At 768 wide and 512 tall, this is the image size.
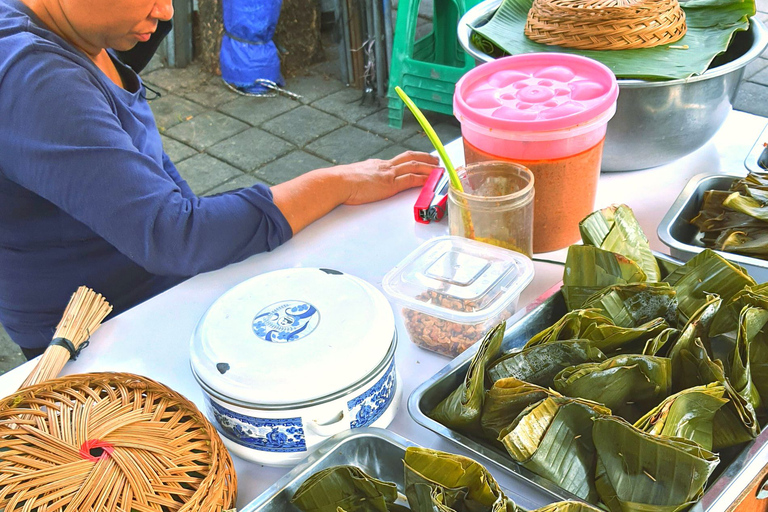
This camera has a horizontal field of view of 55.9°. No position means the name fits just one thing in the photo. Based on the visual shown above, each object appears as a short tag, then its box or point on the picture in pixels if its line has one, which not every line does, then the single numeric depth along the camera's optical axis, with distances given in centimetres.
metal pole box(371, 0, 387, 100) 338
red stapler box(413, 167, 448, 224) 128
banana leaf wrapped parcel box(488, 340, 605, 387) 81
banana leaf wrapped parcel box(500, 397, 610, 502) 73
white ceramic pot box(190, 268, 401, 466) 76
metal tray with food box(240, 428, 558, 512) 74
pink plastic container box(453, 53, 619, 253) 107
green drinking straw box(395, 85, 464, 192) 105
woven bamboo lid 125
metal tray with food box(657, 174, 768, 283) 100
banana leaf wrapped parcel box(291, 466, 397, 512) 71
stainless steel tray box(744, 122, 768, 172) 124
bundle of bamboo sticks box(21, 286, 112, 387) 95
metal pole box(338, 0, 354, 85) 352
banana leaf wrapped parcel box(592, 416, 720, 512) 68
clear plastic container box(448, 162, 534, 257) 104
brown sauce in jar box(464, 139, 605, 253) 110
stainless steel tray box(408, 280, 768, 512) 72
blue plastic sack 354
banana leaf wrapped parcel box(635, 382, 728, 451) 72
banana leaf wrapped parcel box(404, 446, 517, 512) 68
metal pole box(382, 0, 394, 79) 338
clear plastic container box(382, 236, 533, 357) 90
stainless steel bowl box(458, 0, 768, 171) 121
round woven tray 66
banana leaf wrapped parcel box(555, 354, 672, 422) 75
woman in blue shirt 112
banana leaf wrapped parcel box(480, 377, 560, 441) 76
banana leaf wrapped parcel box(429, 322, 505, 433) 80
